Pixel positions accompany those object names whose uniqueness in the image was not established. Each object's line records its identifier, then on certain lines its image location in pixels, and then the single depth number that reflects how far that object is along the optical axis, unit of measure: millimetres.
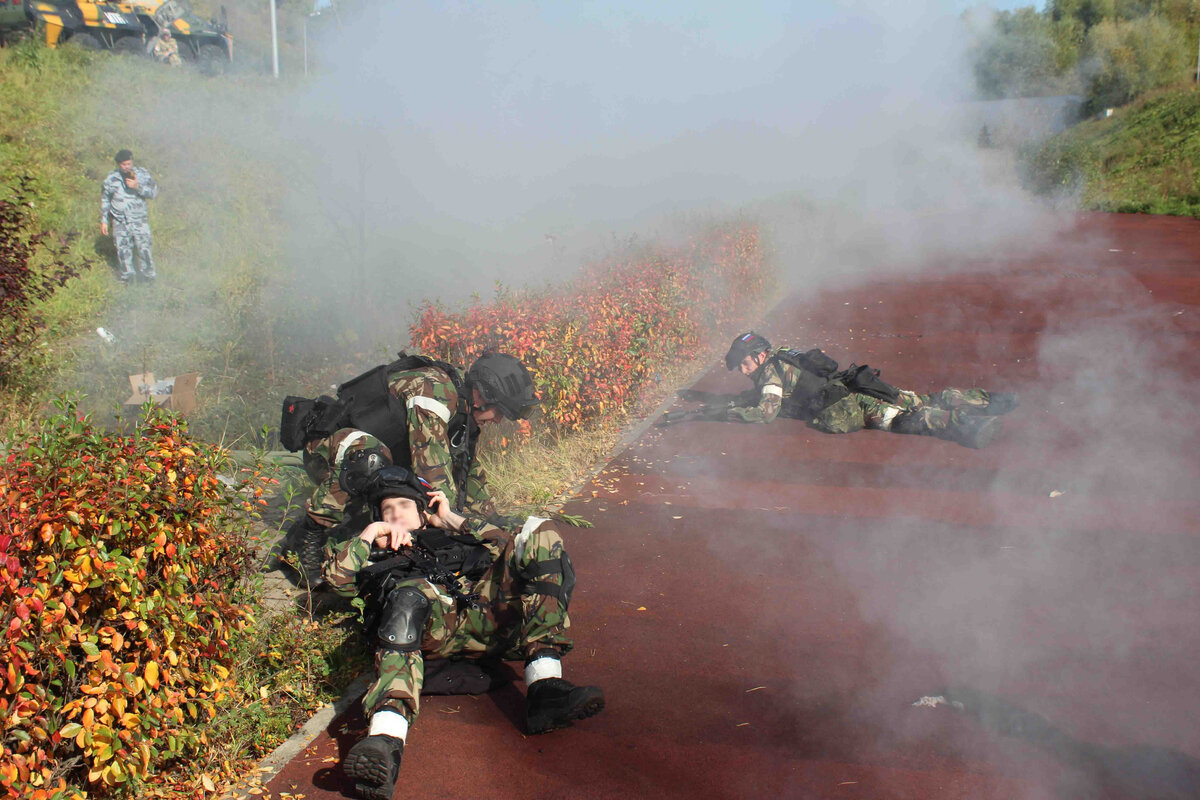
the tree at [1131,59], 34281
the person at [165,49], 20275
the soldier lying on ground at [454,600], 3408
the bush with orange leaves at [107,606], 2496
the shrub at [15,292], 6277
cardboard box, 6816
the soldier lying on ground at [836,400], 7512
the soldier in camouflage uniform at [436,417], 4449
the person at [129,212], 10727
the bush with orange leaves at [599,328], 6715
